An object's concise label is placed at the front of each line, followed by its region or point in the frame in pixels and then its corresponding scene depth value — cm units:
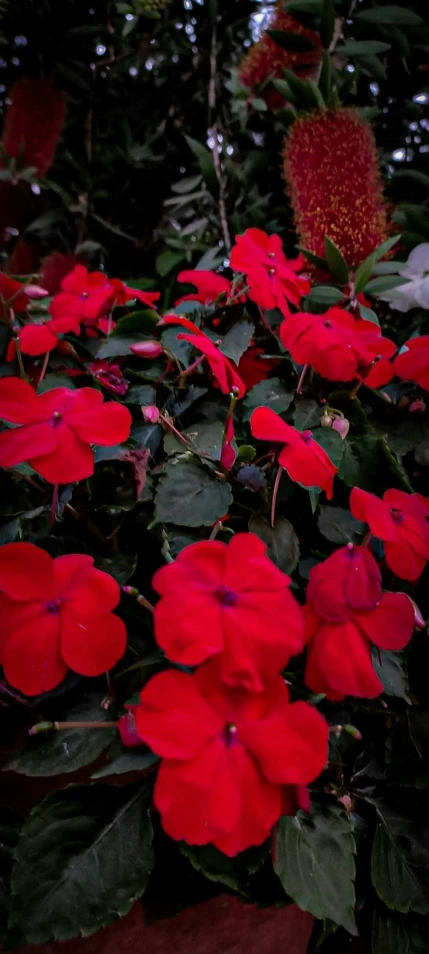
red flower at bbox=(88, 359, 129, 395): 48
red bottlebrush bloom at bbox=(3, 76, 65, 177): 94
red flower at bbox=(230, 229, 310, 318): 51
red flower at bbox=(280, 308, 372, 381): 46
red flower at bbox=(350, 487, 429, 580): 37
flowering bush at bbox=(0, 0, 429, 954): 30
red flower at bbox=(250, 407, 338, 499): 37
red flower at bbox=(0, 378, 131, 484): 36
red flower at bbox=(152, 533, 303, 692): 29
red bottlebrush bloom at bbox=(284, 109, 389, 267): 67
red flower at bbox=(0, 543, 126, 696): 33
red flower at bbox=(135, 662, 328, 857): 28
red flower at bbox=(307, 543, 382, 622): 35
